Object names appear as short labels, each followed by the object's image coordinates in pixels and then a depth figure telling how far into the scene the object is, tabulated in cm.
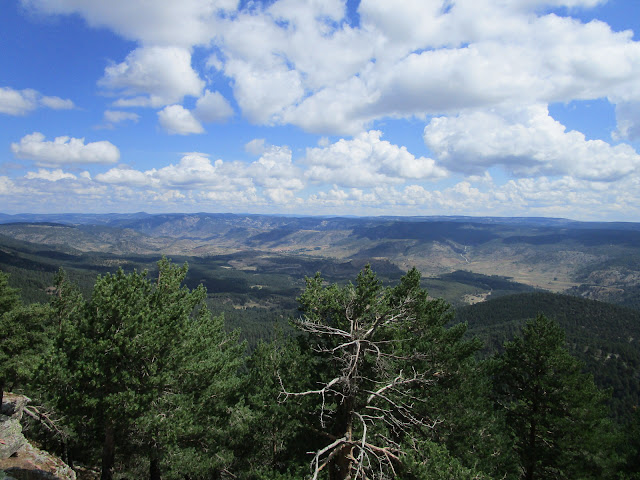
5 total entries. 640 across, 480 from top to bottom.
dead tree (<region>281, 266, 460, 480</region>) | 1123
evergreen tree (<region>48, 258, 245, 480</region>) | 1617
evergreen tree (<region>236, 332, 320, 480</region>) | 1620
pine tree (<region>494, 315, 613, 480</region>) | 2194
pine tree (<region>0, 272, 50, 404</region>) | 2417
